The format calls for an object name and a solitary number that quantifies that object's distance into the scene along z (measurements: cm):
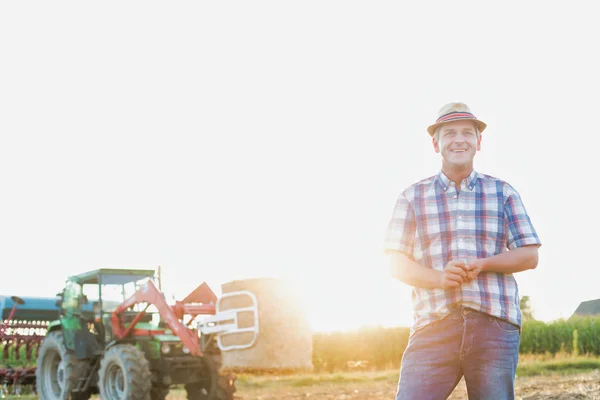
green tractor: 895
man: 249
